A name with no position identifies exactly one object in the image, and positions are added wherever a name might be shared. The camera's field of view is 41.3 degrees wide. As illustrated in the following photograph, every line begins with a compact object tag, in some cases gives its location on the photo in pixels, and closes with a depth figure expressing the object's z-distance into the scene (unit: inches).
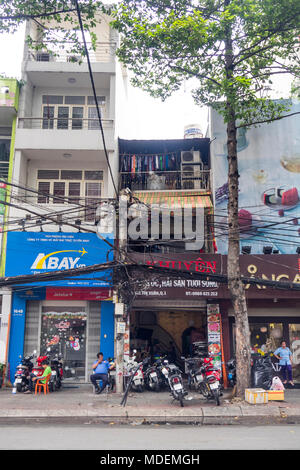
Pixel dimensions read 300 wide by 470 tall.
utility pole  485.7
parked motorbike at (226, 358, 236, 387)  539.2
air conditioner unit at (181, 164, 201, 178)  695.7
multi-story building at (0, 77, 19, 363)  591.8
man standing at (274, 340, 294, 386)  563.8
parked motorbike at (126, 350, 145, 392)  514.9
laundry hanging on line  711.1
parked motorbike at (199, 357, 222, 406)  423.2
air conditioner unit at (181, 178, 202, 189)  696.4
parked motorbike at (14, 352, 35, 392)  521.7
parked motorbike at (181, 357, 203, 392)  455.0
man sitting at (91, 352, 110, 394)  512.1
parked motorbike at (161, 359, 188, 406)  423.8
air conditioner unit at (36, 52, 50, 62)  733.9
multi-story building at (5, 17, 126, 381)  594.9
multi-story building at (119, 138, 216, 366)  584.4
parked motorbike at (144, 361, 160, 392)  519.2
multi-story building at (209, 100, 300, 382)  579.2
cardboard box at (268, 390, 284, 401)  462.6
